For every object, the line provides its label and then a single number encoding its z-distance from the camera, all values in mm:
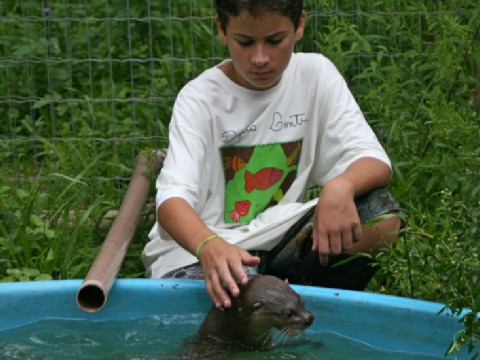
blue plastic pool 6199
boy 6564
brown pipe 6537
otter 5803
